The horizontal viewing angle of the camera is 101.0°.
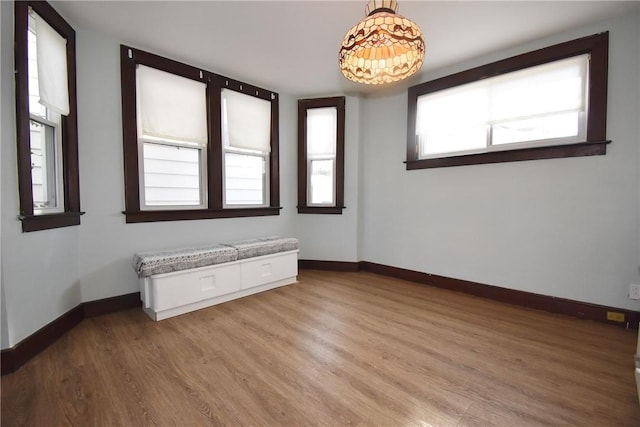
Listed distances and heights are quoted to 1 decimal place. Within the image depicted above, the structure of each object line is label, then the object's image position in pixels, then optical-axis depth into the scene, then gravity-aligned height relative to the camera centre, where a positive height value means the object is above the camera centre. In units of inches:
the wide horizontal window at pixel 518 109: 91.5 +38.2
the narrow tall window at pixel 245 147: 131.3 +28.7
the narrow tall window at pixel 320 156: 152.7 +27.6
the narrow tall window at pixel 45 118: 68.3 +25.2
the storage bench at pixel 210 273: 94.0 -29.0
